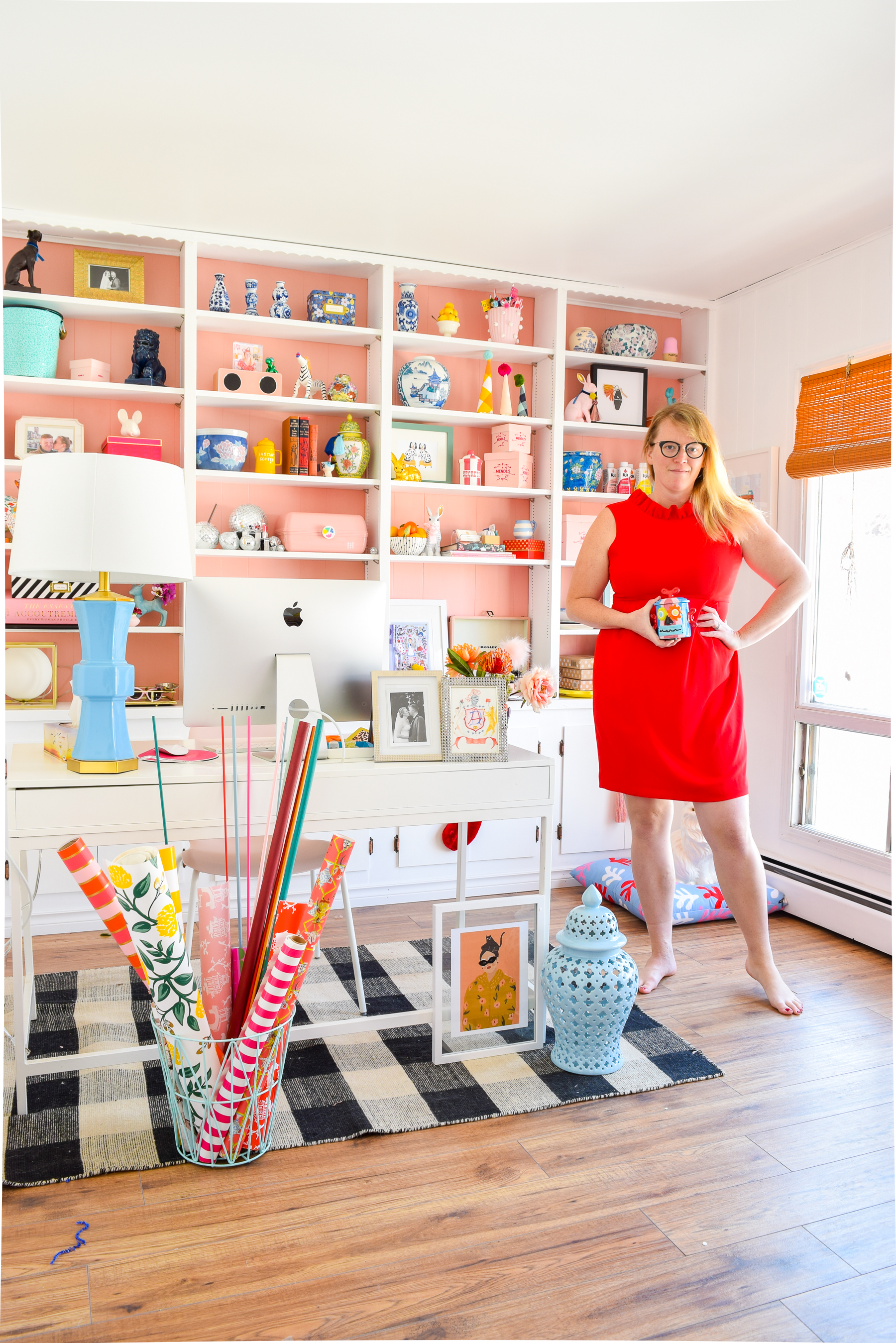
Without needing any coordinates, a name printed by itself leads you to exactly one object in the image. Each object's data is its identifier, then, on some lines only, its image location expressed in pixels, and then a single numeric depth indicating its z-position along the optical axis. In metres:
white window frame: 3.49
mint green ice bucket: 3.38
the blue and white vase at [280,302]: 3.70
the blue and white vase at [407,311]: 3.82
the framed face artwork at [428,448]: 4.02
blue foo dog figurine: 3.58
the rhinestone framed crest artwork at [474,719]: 2.36
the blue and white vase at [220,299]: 3.61
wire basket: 1.89
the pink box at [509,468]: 4.05
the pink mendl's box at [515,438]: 4.04
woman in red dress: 2.71
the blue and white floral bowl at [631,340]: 4.15
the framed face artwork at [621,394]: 4.16
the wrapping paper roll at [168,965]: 1.83
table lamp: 1.99
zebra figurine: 3.76
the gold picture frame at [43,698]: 3.40
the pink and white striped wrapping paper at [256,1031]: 1.87
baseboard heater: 3.29
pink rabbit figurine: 4.10
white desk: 2.02
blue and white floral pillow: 3.50
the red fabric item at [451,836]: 3.73
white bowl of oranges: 3.84
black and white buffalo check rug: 2.00
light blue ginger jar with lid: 2.29
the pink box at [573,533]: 4.17
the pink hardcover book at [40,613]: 3.43
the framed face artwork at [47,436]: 3.49
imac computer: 2.28
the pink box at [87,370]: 3.50
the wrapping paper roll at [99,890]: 1.78
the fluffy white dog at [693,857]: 3.75
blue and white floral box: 3.78
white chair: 2.48
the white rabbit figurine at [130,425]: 3.58
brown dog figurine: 3.32
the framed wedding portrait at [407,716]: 2.32
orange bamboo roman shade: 3.24
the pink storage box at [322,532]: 3.72
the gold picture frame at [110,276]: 3.54
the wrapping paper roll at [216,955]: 1.97
